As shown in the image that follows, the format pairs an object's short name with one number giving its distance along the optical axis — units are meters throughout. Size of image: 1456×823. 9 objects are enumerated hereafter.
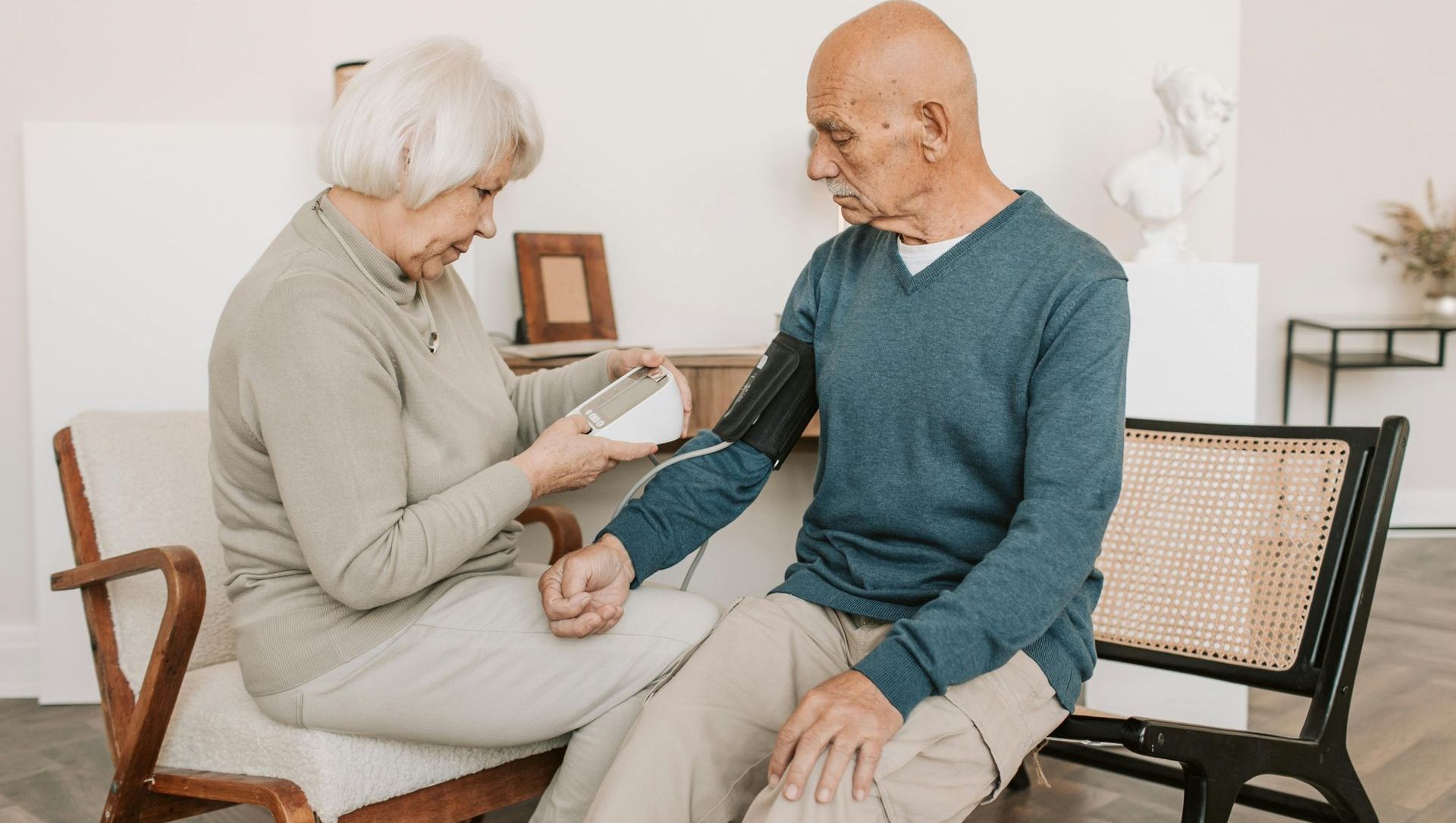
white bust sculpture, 2.43
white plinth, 2.41
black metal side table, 4.84
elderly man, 1.19
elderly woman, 1.31
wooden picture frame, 2.68
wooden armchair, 1.45
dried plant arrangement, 4.99
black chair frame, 1.46
